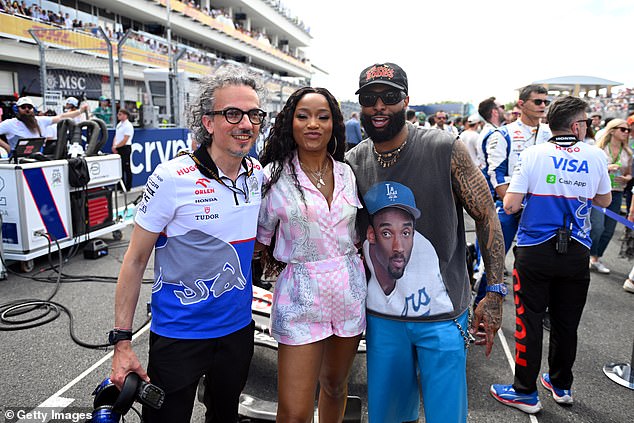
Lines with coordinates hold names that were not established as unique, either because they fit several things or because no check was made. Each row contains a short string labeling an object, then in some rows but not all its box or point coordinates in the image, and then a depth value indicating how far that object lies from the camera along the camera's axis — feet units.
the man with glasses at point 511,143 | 14.57
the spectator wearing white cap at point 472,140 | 24.22
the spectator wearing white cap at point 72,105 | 35.04
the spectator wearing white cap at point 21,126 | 24.64
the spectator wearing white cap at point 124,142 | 32.35
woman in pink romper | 6.87
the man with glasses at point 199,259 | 6.07
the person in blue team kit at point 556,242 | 9.68
